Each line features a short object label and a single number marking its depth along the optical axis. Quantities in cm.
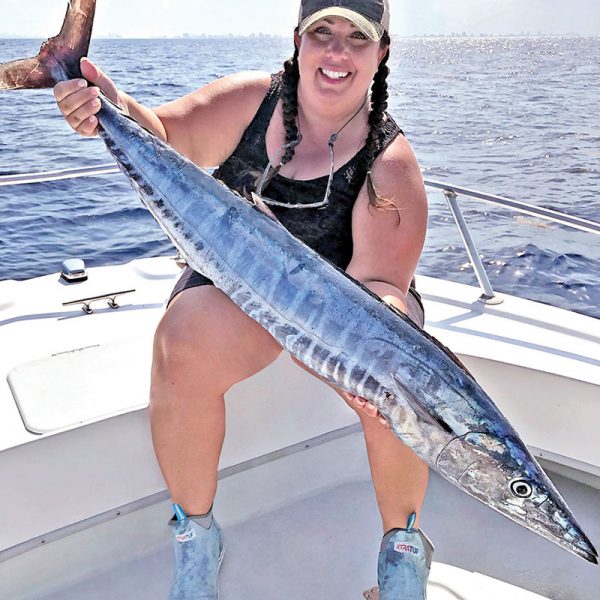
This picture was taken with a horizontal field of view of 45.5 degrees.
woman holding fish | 175
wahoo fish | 134
